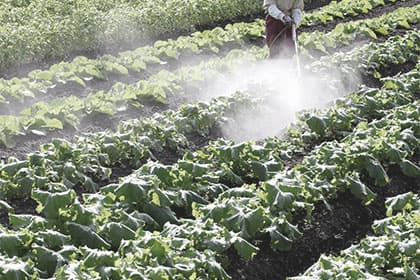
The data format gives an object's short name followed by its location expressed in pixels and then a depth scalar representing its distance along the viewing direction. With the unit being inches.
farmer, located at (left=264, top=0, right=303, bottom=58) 406.0
